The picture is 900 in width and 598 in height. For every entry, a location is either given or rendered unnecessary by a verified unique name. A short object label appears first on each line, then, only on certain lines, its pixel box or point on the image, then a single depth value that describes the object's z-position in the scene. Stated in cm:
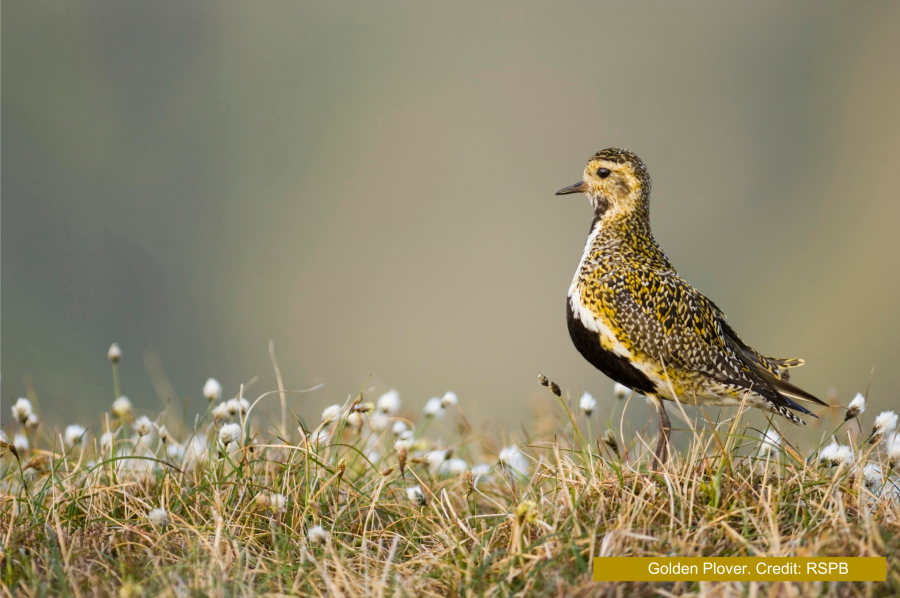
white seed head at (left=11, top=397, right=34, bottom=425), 1185
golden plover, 1146
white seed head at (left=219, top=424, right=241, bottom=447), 1020
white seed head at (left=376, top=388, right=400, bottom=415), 1301
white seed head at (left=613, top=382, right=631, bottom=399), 1288
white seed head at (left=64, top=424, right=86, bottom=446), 1340
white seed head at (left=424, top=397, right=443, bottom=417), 1290
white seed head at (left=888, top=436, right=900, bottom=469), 958
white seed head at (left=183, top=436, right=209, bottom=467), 1142
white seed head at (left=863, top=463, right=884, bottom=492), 985
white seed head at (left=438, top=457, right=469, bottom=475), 1305
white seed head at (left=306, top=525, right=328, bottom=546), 923
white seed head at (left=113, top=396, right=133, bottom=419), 1252
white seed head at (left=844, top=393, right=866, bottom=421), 1018
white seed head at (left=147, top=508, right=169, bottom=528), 964
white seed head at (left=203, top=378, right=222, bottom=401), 1222
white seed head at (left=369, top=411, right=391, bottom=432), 1275
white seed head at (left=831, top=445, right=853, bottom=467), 969
